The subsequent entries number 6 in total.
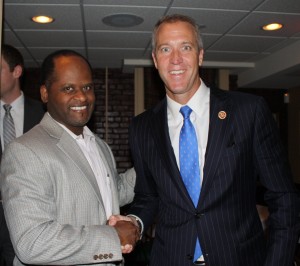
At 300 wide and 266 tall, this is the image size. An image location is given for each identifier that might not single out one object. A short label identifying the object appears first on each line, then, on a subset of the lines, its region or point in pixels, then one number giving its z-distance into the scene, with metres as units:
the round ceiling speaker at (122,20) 4.40
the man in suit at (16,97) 2.79
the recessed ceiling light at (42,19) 4.41
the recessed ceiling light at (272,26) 4.75
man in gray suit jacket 1.59
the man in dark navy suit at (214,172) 1.67
